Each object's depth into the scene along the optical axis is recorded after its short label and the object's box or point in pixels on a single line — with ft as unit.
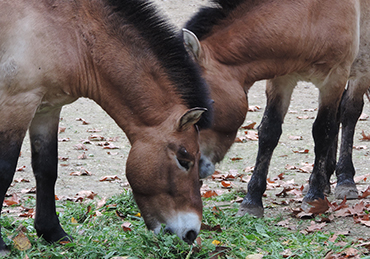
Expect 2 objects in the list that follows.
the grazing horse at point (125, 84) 21.40
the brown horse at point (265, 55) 28.58
